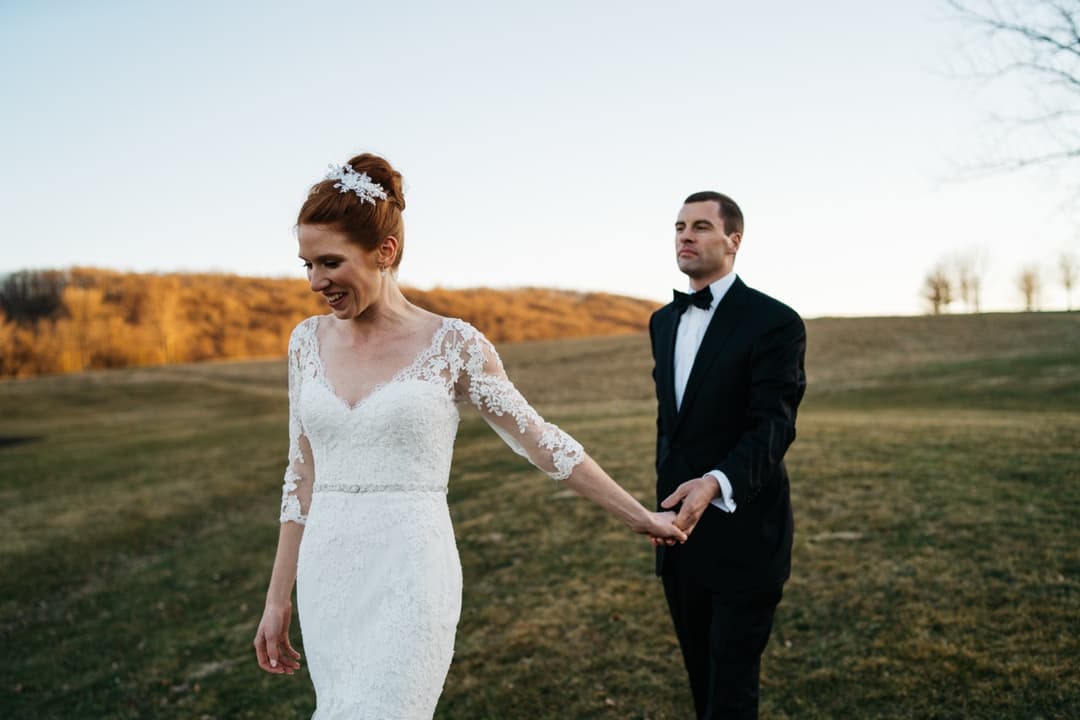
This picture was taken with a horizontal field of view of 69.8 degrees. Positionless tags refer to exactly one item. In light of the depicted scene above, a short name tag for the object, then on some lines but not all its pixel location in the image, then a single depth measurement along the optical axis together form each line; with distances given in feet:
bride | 9.76
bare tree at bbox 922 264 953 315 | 278.87
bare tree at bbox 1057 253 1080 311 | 244.83
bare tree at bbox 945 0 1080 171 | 32.86
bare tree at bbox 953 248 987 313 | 287.69
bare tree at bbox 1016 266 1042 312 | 265.95
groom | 12.46
